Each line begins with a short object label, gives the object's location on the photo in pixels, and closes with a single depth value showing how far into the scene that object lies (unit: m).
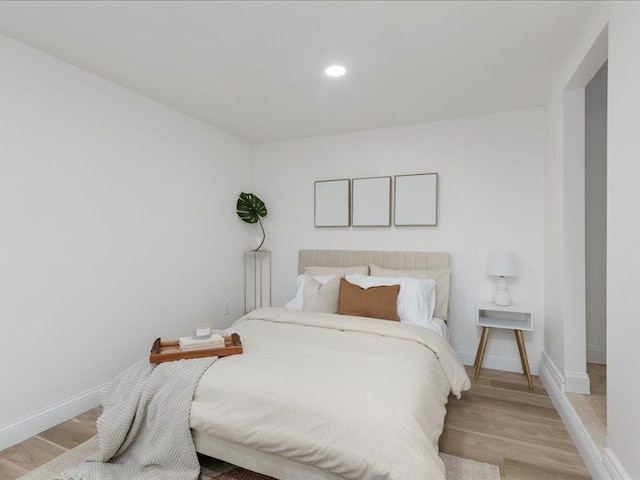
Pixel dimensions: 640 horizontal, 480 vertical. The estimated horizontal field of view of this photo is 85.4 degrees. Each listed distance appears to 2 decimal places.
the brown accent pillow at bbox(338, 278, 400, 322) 2.79
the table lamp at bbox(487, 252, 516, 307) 3.01
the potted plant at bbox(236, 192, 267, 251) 4.07
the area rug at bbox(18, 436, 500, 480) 1.83
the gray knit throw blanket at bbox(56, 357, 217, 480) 1.76
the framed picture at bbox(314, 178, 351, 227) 3.88
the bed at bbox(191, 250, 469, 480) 1.44
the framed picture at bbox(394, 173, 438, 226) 3.50
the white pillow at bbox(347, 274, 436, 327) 2.90
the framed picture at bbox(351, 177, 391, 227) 3.70
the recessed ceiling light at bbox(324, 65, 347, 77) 2.43
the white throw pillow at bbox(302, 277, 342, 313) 2.98
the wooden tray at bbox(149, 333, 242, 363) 2.00
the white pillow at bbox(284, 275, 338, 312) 3.28
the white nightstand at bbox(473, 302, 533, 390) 2.94
